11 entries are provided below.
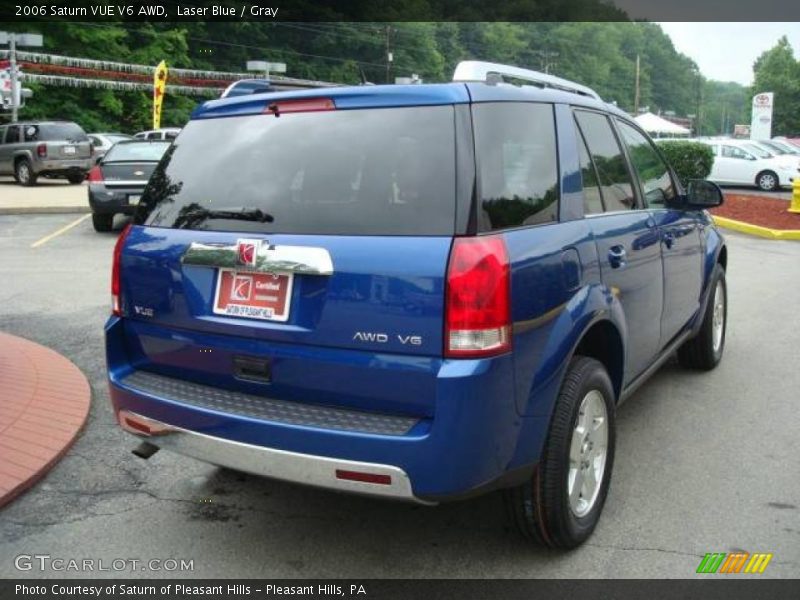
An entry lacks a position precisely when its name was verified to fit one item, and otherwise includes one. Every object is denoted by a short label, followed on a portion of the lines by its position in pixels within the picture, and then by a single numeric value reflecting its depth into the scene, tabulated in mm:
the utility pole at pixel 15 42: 27281
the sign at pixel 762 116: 37531
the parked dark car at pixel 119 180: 12648
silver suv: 22141
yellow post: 16672
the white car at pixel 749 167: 25062
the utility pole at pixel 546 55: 86938
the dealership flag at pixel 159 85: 28391
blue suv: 2605
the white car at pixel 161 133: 23994
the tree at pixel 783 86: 72562
